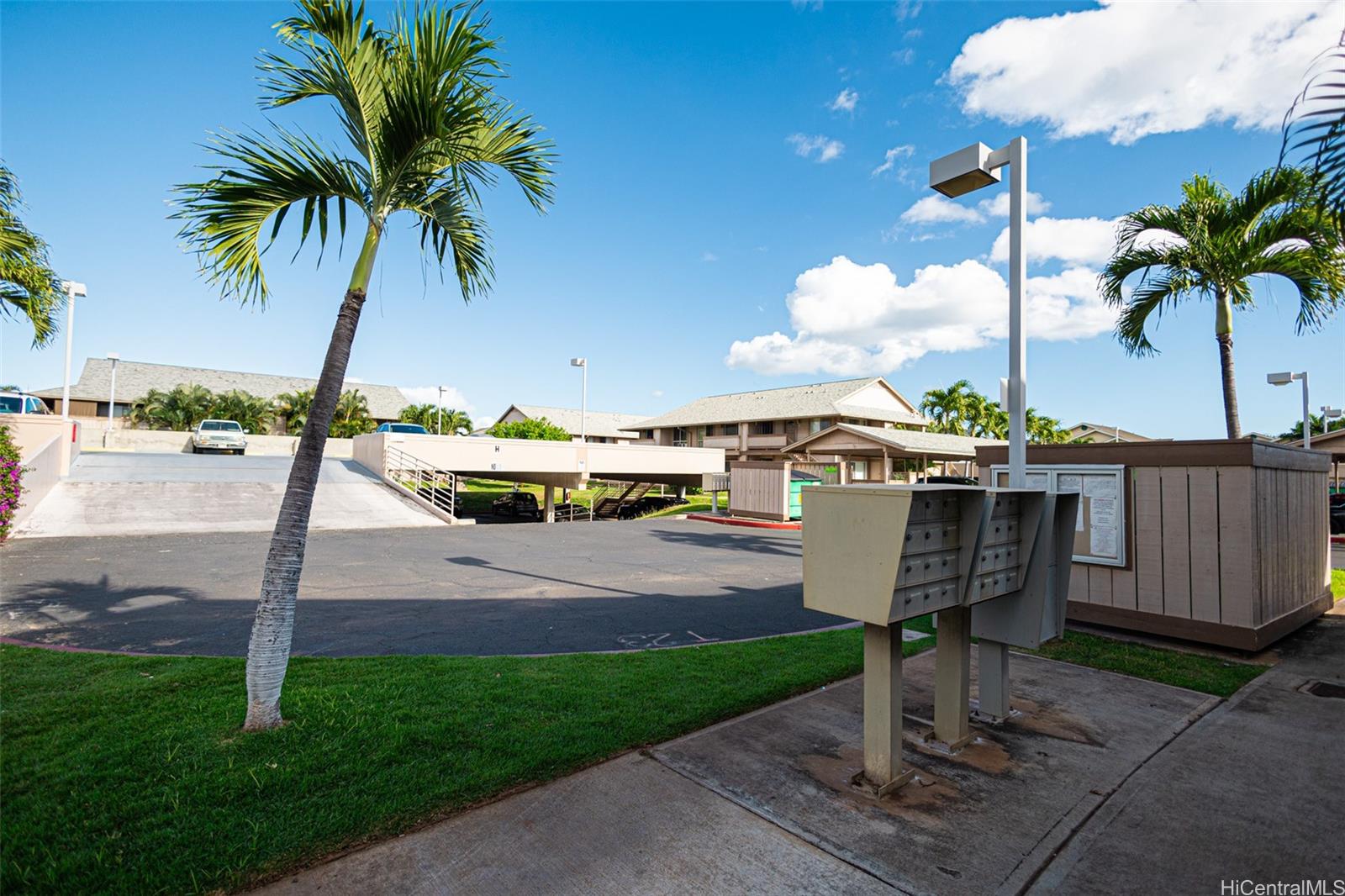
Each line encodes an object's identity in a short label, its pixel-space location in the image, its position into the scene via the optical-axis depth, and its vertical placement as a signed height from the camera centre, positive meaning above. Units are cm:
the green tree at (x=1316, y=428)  4338 +360
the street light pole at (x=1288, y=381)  1701 +261
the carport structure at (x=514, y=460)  2300 +22
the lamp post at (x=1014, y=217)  504 +208
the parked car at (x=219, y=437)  3017 +120
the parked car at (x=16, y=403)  2066 +186
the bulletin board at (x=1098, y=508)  718 -41
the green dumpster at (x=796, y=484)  2206 -55
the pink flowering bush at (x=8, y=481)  1140 -39
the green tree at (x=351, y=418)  4981 +373
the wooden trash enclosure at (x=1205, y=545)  645 -77
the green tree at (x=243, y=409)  4538 +383
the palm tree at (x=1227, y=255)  930 +344
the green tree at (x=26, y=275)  1105 +343
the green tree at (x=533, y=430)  4972 +282
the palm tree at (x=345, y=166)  404 +213
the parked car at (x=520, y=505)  3047 -192
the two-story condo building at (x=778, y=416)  4362 +384
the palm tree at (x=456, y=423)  5909 +403
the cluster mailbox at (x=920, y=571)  346 -61
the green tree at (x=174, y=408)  4306 +365
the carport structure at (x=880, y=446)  2464 +95
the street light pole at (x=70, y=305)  1657 +419
